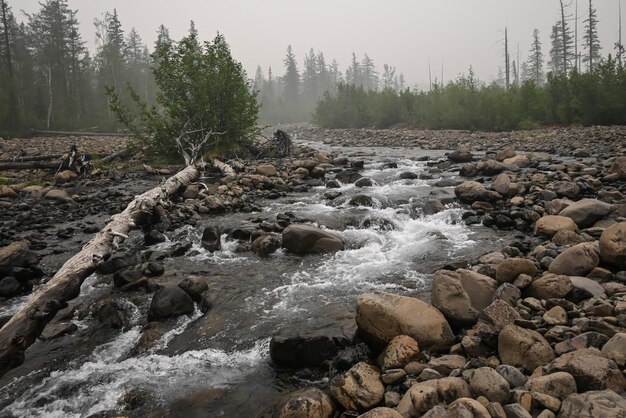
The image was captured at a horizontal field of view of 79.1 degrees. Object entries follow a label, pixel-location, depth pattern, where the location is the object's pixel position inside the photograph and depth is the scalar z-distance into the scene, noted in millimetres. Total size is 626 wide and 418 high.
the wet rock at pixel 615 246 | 4785
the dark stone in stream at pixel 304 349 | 4023
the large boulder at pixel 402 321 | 3885
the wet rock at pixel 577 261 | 4855
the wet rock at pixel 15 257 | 6244
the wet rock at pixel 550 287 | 4281
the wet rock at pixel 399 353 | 3639
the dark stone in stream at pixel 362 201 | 10359
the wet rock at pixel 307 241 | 7406
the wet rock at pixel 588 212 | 7000
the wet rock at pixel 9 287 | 5824
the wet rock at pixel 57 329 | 4758
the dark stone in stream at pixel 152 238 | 8062
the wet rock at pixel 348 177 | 13656
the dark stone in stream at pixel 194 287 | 5605
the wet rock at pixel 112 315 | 4996
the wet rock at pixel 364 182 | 12805
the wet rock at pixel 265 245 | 7387
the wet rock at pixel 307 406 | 3162
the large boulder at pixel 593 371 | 2721
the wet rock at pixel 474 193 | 9742
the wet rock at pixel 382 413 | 2799
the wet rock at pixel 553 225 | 6797
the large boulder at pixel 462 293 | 4215
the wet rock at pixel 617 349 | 2895
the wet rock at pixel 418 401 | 2871
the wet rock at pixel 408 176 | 13586
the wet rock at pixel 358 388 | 3205
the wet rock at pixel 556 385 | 2723
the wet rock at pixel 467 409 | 2545
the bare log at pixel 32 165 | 16250
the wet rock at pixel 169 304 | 5090
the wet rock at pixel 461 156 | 16219
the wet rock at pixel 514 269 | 4754
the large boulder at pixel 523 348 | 3270
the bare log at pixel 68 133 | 34594
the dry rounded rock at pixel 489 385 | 2808
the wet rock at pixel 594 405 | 2383
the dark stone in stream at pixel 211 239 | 7750
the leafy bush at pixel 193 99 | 15531
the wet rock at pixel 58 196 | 11415
